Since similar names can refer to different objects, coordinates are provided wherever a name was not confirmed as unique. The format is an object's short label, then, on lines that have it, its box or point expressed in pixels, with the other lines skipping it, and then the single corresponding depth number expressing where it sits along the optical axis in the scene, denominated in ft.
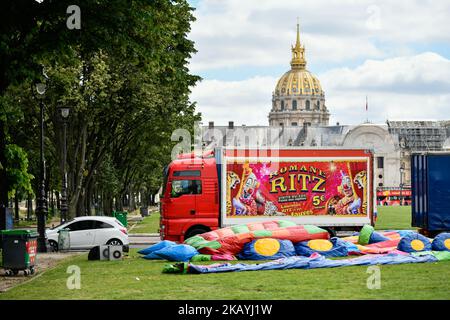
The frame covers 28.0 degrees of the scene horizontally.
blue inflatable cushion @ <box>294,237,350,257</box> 82.12
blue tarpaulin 69.92
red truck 107.96
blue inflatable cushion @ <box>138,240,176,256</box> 89.15
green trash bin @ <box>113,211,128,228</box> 167.53
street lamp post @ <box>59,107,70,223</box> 134.21
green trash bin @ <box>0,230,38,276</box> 74.02
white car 107.34
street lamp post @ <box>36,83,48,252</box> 104.63
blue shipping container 113.09
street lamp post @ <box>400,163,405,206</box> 485.56
